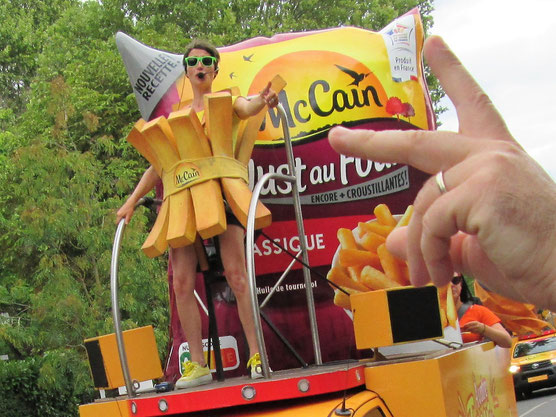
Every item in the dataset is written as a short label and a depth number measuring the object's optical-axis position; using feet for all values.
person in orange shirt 19.43
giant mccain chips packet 18.56
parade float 13.96
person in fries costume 16.17
